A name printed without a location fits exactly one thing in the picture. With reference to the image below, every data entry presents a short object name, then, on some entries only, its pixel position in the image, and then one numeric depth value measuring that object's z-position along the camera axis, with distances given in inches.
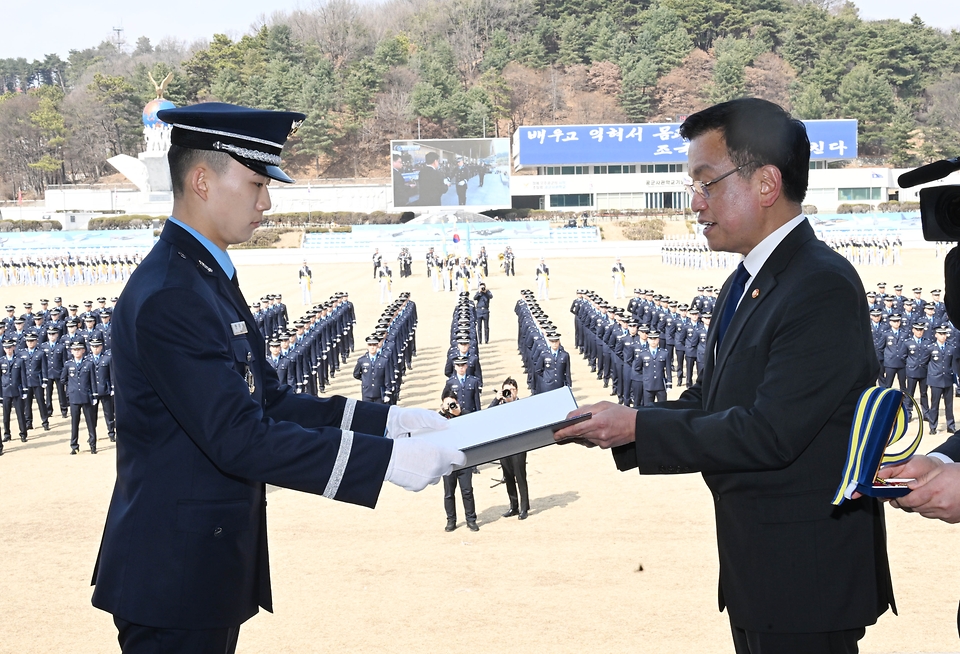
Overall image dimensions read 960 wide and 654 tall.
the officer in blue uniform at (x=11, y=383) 580.7
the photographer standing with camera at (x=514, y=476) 388.2
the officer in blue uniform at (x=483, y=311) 970.7
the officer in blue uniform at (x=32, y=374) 587.8
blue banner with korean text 2950.3
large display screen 2950.3
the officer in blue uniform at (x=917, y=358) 551.2
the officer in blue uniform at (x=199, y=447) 98.3
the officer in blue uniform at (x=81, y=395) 537.0
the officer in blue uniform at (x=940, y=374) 530.0
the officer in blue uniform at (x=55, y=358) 620.1
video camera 81.4
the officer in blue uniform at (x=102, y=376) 554.9
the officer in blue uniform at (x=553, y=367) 575.5
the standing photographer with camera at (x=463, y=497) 369.7
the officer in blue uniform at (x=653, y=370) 579.8
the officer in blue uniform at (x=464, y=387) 500.1
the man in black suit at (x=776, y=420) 101.8
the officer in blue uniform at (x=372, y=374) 554.6
